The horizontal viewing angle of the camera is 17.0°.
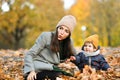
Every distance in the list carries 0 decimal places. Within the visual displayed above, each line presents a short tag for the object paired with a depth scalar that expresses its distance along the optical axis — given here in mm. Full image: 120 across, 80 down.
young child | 6977
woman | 6473
